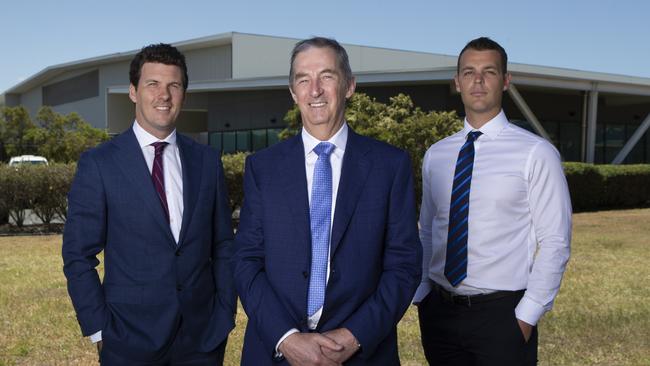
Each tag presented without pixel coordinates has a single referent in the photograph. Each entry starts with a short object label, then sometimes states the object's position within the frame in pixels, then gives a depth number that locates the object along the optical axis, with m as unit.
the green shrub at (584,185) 23.25
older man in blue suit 2.87
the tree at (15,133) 40.31
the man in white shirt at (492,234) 3.38
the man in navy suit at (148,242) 3.25
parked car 30.99
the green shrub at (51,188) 16.19
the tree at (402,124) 19.33
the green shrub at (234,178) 16.69
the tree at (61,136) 36.88
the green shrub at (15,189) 16.19
